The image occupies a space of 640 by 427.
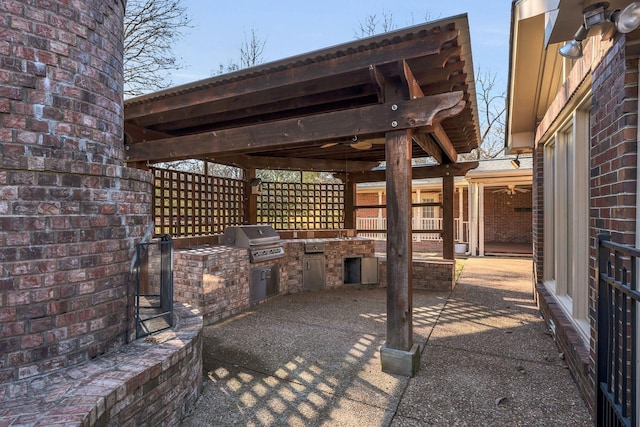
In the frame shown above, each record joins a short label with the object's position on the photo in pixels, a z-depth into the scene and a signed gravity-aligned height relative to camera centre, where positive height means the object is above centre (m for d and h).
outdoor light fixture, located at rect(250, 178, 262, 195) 7.05 +0.63
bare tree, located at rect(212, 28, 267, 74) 15.74 +7.67
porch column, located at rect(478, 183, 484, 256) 11.00 -0.24
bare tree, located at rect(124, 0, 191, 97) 10.43 +5.60
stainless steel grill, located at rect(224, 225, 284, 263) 5.62 -0.44
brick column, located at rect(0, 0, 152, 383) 1.97 +0.15
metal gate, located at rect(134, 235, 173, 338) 2.66 -0.82
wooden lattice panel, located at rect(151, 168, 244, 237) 5.61 +0.23
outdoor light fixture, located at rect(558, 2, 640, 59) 1.73 +1.14
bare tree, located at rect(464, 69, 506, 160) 20.48 +6.32
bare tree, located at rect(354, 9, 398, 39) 16.75 +9.55
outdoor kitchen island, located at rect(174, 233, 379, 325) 4.85 -0.96
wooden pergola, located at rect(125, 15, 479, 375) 3.01 +1.37
